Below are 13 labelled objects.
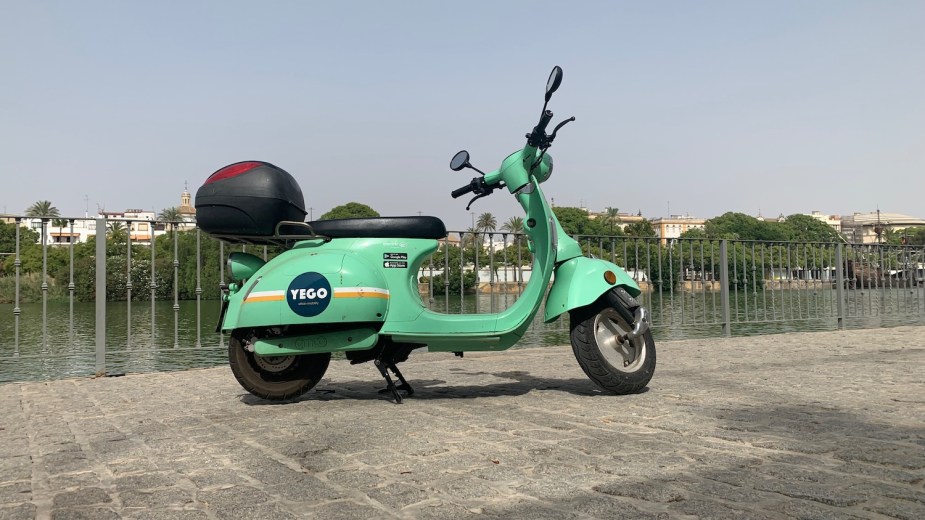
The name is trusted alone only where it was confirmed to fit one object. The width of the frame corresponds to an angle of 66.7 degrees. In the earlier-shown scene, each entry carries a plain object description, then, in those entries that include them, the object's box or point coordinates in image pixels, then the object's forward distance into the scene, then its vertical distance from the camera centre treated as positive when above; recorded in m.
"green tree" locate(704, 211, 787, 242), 100.88 +6.96
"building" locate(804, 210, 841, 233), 178.62 +14.01
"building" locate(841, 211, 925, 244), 142.49 +11.21
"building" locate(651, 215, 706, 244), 142.50 +10.63
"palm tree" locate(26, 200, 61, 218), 97.19 +11.39
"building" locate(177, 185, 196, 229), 132.00 +17.20
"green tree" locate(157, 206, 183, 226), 100.72 +10.70
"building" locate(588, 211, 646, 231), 127.12 +11.89
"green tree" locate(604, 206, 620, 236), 122.81 +11.50
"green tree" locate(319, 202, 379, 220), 65.53 +6.92
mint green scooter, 3.95 -0.14
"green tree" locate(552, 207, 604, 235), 86.62 +7.45
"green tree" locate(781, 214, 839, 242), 107.38 +7.12
